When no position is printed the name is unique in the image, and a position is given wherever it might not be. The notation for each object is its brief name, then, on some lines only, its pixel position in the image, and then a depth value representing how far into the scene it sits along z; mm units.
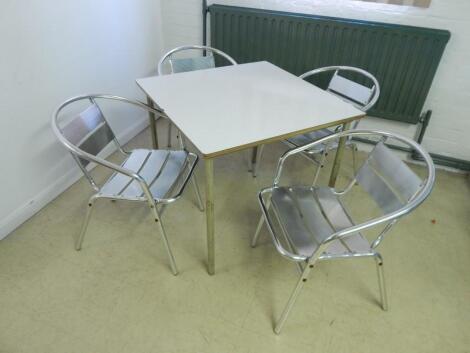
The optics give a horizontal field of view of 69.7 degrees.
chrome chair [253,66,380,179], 1903
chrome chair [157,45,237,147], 2211
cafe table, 1357
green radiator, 2137
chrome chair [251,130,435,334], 1170
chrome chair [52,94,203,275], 1418
